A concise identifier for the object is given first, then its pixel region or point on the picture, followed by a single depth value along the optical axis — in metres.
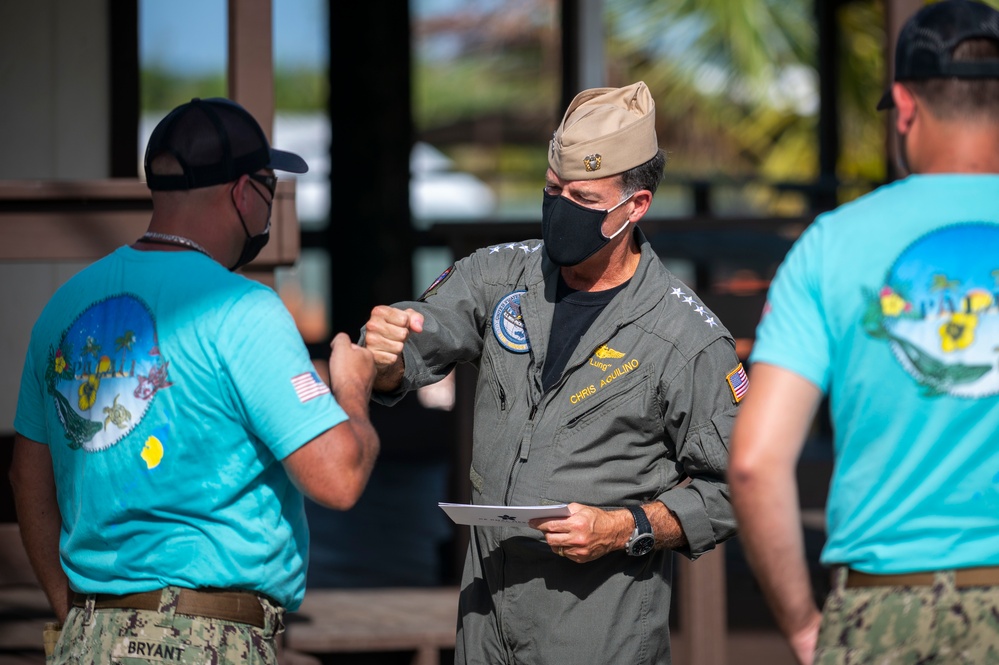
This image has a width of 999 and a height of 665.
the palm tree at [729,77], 37.97
